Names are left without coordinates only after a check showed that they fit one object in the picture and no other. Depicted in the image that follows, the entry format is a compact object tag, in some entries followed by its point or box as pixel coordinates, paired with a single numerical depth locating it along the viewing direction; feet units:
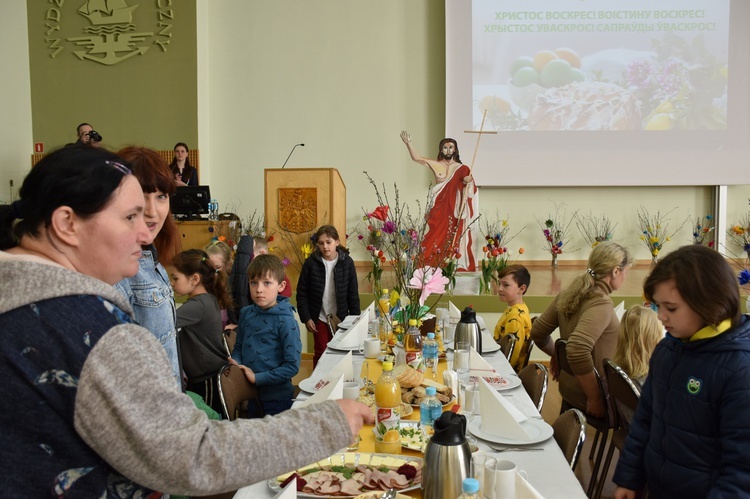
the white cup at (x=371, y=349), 9.71
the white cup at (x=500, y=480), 4.28
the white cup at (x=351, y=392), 6.61
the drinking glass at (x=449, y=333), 11.34
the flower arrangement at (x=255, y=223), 28.68
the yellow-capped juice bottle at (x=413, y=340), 8.73
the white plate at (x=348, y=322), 13.56
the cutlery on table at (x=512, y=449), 5.63
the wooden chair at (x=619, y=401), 8.09
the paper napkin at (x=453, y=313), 13.31
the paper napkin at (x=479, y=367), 8.02
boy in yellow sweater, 11.68
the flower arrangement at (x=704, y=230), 28.84
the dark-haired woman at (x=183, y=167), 28.63
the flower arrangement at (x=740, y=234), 28.78
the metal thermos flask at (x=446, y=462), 4.27
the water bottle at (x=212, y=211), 23.52
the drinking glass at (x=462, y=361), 7.70
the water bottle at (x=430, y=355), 8.55
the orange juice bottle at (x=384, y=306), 10.69
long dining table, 4.77
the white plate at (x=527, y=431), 5.73
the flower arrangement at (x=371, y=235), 28.13
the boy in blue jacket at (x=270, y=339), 9.52
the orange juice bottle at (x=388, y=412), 5.52
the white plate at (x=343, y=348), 10.33
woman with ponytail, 9.29
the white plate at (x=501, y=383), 7.71
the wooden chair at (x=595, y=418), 9.32
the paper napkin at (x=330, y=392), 6.15
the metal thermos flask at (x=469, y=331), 9.71
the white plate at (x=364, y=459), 5.07
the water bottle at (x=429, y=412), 5.92
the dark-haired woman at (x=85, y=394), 2.67
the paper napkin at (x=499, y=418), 5.82
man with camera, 25.36
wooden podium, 21.38
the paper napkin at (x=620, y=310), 13.10
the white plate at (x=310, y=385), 7.54
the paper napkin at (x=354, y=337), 10.43
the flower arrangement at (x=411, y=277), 8.21
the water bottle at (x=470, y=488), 3.67
